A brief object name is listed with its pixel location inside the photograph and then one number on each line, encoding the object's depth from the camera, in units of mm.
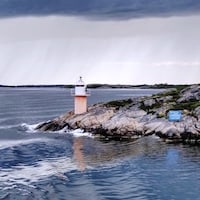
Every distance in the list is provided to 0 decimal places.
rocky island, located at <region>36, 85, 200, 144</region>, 59656
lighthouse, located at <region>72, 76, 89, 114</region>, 73412
